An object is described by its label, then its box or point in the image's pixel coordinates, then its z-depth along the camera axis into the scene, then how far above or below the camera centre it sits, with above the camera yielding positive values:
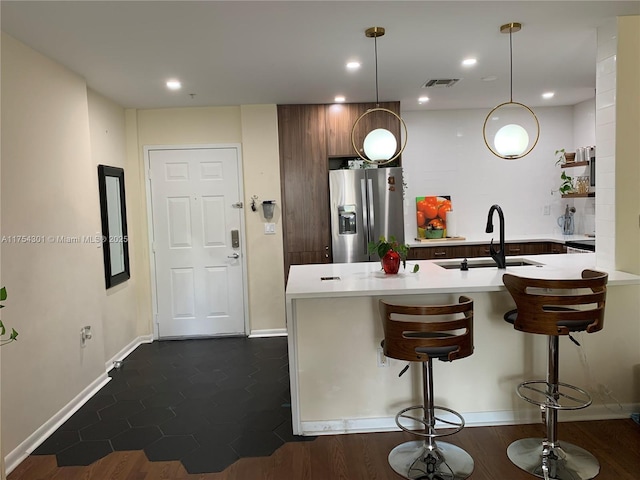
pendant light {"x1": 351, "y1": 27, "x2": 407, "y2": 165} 3.57 +0.48
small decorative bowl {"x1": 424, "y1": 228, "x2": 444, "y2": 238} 5.95 -0.30
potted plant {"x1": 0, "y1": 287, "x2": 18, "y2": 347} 2.06 -0.32
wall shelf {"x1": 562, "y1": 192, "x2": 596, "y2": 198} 5.56 +0.10
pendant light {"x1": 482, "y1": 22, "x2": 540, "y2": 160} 3.26 +0.49
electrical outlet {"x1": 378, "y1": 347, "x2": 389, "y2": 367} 3.16 -0.97
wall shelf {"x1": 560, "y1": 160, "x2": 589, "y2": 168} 5.47 +0.46
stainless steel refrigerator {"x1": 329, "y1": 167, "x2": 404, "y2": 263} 5.20 +0.02
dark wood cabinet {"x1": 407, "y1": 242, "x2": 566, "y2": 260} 5.58 -0.50
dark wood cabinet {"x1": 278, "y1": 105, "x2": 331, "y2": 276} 5.35 +0.34
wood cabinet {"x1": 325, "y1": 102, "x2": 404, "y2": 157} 5.36 +0.97
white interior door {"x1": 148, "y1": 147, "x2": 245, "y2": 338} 5.39 -0.28
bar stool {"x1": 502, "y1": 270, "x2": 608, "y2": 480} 2.59 -0.68
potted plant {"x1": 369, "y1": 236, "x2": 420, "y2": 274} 3.44 -0.31
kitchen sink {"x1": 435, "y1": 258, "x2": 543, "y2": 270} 4.03 -0.47
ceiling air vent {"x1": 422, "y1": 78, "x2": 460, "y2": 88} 4.57 +1.21
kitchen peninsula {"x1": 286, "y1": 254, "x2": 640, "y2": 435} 3.15 -1.03
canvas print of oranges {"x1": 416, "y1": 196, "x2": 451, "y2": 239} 6.02 -0.05
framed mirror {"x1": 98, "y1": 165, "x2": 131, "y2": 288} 4.54 -0.06
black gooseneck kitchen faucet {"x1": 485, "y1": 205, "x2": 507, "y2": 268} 3.35 -0.32
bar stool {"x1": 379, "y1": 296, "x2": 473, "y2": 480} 2.54 -0.77
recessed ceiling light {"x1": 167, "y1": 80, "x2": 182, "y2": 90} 4.25 +1.19
